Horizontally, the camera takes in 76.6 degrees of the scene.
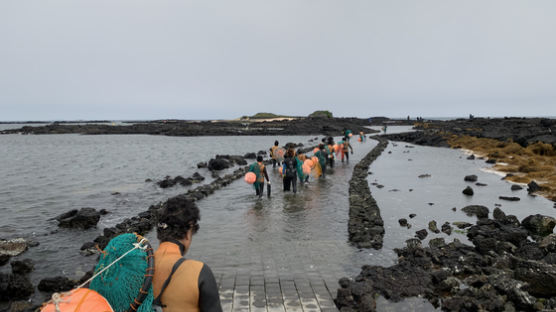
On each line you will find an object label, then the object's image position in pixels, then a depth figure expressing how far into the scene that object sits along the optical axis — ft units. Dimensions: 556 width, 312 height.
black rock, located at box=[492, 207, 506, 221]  41.47
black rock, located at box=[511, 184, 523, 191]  60.85
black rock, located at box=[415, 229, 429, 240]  35.91
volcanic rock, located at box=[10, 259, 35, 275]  31.95
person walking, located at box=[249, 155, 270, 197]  52.24
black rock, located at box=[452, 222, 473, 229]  40.09
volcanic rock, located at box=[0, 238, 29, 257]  37.15
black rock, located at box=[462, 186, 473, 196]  57.73
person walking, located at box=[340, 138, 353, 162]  99.73
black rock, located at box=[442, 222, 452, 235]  37.92
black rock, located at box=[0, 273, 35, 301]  26.48
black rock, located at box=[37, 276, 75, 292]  27.63
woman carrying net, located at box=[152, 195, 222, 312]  9.07
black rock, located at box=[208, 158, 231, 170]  102.83
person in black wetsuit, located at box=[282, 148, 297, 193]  55.72
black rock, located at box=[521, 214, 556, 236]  36.70
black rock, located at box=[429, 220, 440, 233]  38.45
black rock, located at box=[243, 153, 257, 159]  135.13
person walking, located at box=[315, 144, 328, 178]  70.45
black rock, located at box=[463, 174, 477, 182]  71.26
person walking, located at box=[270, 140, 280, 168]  84.05
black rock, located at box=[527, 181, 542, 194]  59.00
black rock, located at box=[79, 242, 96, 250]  37.47
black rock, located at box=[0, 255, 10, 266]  34.74
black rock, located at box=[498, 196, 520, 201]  53.63
